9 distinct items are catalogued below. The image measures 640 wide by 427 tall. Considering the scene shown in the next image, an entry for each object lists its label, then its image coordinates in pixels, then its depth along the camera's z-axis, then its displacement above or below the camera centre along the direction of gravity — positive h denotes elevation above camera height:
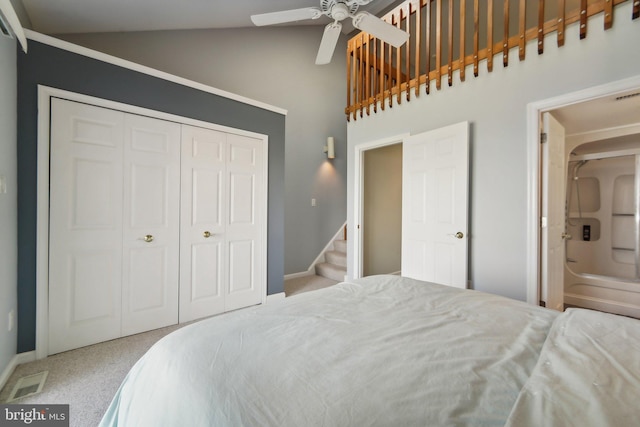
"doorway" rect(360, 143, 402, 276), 3.89 +0.08
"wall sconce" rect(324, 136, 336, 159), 4.85 +1.23
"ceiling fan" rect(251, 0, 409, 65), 1.83 +1.40
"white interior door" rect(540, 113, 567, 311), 2.17 +0.02
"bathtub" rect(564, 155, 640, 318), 3.54 -0.08
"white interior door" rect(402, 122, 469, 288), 2.51 +0.11
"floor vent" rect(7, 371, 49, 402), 1.55 -1.08
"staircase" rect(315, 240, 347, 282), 4.19 -0.85
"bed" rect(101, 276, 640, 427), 0.57 -0.42
